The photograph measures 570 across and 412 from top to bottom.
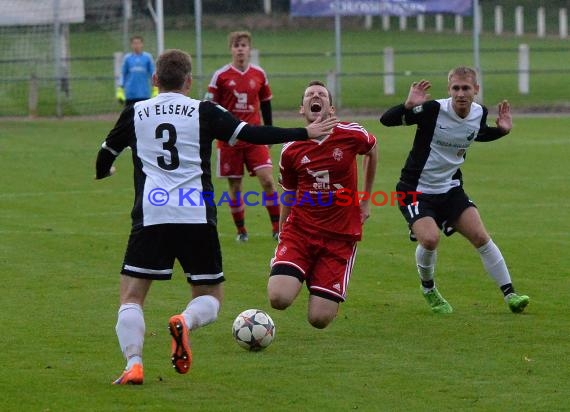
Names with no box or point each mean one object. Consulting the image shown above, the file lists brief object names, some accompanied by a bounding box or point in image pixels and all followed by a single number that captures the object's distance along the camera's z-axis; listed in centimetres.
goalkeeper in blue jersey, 4856
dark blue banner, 5922
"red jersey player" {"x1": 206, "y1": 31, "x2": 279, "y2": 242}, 2666
